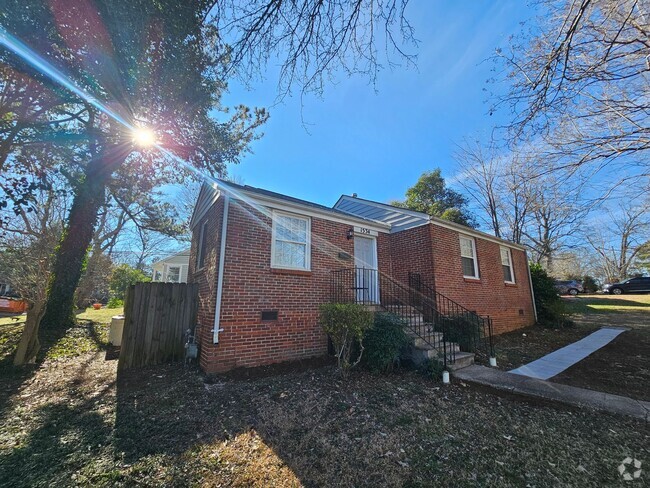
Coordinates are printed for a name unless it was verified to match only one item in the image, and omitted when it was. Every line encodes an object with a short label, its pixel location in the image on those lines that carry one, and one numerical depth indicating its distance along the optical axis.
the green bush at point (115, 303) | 22.11
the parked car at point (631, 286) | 24.09
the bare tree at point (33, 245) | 8.71
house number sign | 8.48
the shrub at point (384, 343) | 5.69
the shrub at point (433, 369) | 5.40
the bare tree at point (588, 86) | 3.91
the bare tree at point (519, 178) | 5.59
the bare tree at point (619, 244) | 6.81
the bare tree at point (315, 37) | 2.79
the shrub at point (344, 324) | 5.31
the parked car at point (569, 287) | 27.45
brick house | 6.04
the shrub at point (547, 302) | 11.55
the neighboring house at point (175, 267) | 18.05
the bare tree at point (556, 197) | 5.55
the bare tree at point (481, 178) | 19.88
